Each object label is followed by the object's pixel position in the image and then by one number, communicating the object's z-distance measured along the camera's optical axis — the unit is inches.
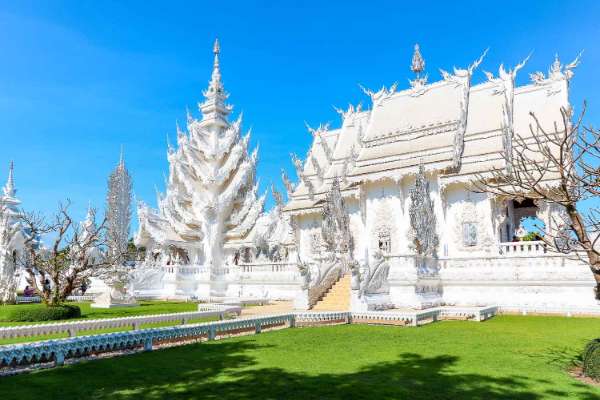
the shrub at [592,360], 240.4
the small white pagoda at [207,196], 1203.2
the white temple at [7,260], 823.7
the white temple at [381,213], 652.7
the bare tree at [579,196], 245.0
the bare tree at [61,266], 563.2
